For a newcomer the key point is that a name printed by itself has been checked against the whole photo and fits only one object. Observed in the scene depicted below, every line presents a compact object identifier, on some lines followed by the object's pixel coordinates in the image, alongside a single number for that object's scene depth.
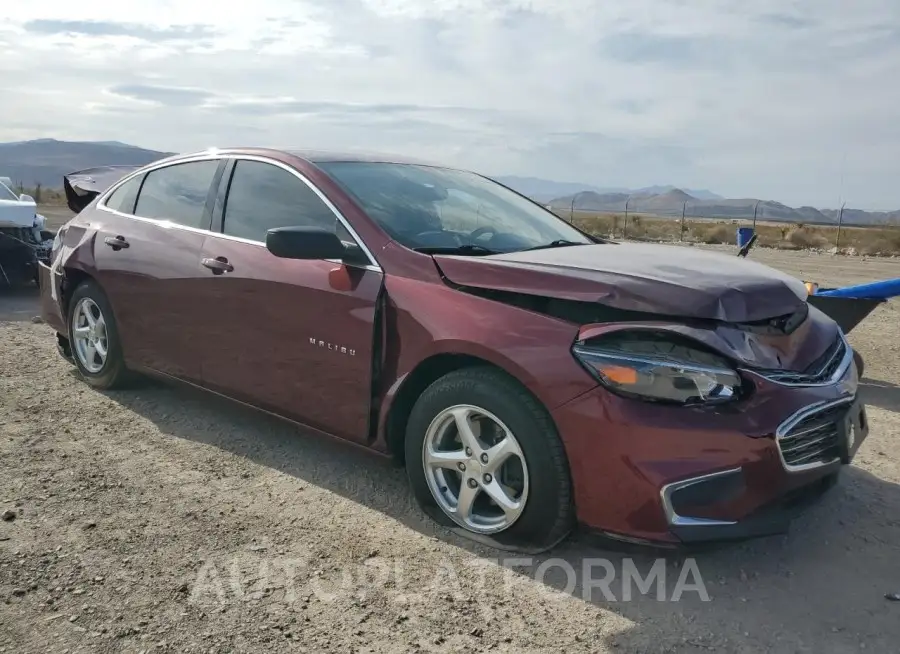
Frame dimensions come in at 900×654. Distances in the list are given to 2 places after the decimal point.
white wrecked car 8.91
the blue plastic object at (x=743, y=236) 6.66
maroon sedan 2.71
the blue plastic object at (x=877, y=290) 5.70
